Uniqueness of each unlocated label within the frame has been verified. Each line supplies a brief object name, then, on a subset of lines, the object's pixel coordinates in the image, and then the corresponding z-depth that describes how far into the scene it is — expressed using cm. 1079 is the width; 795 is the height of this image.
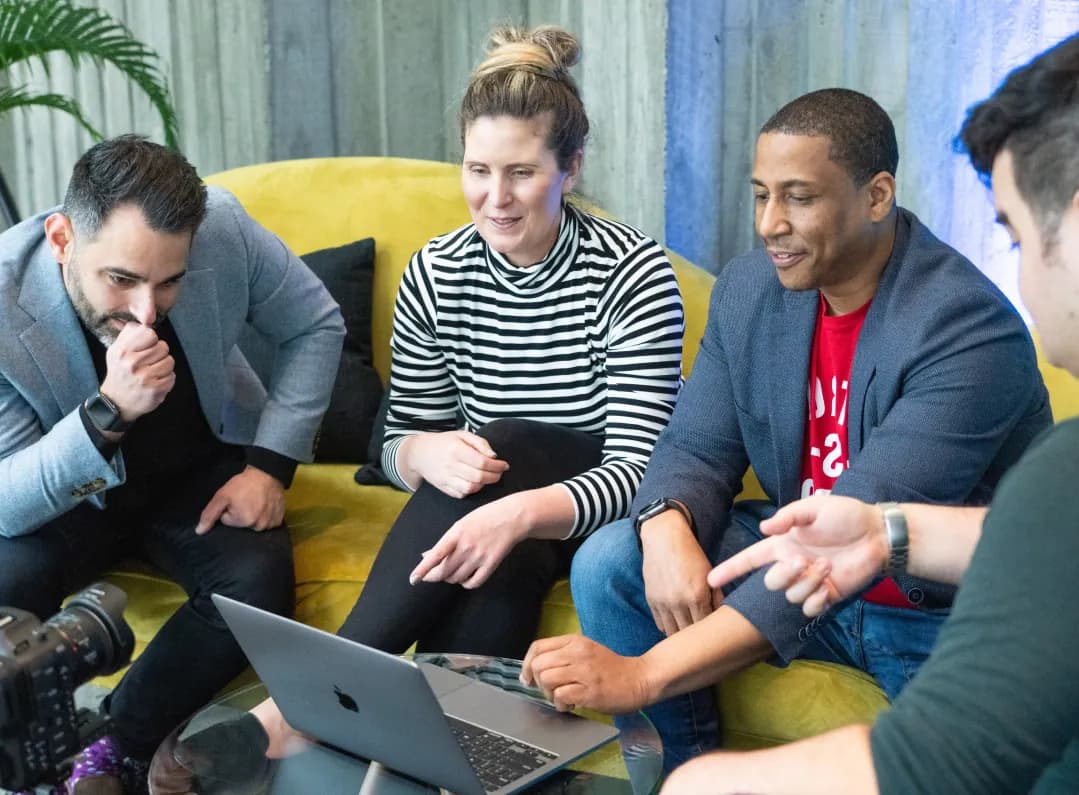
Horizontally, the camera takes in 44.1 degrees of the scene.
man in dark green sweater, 74
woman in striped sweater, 174
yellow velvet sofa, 169
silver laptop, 124
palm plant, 254
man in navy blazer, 152
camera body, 115
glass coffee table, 135
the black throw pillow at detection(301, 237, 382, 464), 243
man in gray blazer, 181
